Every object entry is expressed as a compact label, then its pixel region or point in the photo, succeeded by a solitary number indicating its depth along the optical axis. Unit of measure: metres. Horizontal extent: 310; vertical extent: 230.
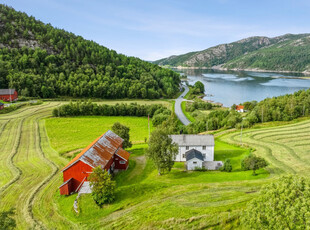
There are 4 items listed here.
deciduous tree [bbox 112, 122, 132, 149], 42.50
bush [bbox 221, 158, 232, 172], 33.36
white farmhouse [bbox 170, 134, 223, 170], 37.22
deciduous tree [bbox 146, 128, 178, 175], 30.92
